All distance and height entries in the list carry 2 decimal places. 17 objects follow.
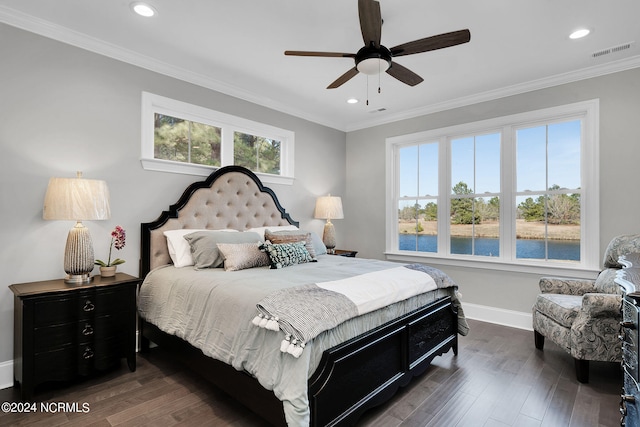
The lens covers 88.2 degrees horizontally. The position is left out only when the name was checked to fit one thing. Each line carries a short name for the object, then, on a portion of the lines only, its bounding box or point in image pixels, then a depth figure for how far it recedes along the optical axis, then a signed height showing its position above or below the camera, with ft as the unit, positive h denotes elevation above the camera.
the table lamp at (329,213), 15.23 +0.00
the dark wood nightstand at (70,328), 7.19 -2.75
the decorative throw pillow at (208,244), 9.43 -0.95
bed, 5.47 -2.36
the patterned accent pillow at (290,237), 11.14 -0.85
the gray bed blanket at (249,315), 5.28 -2.20
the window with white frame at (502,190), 11.60 +0.94
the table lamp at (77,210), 7.71 +0.05
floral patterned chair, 7.97 -2.61
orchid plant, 9.15 -0.84
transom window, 10.64 +2.67
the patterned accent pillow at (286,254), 9.75 -1.26
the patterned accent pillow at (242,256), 9.15 -1.24
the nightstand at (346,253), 15.03 -1.83
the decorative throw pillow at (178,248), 9.82 -1.08
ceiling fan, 6.33 +3.63
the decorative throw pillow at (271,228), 12.38 -0.60
